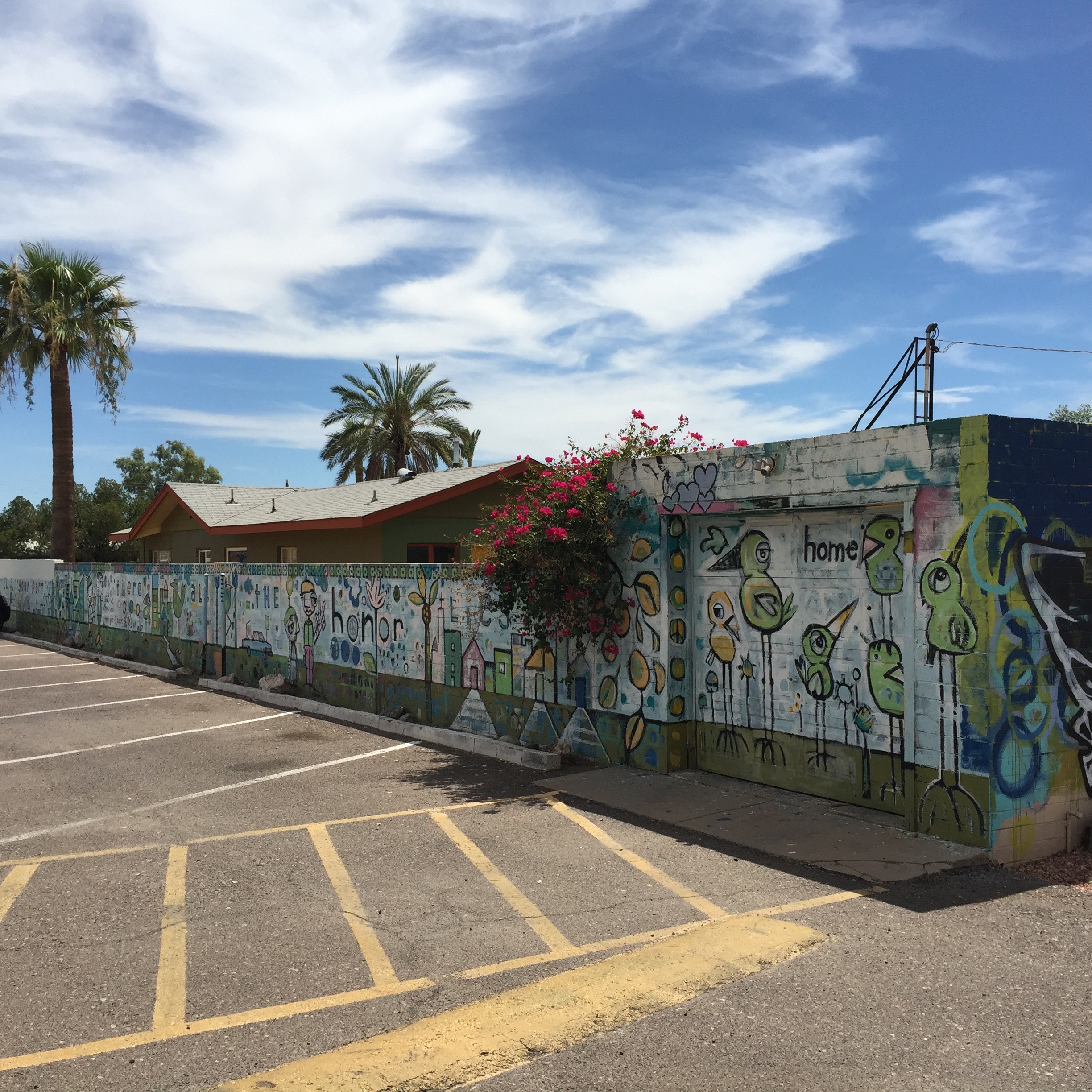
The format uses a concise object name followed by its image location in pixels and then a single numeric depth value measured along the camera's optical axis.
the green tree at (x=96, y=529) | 50.84
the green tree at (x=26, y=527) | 52.31
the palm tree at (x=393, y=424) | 34.25
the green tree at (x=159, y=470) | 76.06
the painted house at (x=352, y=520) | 20.02
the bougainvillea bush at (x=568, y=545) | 9.34
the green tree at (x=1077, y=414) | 49.06
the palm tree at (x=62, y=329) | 27.70
